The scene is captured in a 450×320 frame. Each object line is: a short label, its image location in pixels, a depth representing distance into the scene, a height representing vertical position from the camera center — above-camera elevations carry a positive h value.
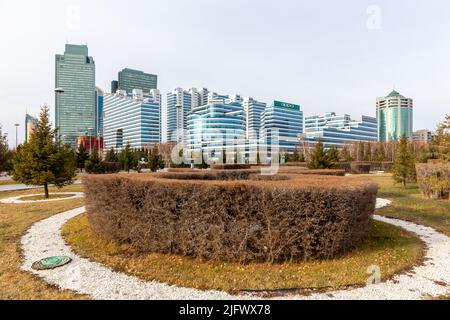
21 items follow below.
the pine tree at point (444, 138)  9.48 +0.92
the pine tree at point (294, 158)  52.72 +0.88
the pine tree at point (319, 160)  23.30 +0.19
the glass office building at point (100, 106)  185.45 +43.45
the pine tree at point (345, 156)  53.35 +1.29
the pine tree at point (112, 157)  50.00 +0.98
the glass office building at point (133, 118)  142.88 +25.73
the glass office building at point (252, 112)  155.62 +31.35
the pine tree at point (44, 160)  14.42 +0.11
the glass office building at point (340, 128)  130.25 +18.48
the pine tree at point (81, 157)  38.03 +0.75
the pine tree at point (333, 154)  28.12 +0.93
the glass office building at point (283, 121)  123.50 +21.62
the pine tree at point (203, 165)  46.38 -0.54
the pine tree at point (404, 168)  20.66 -0.48
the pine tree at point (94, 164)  33.69 -0.28
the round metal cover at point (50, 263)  5.48 -2.25
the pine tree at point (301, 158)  49.73 +0.81
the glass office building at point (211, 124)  107.34 +17.44
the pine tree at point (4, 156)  25.44 +0.59
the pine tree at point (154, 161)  39.12 +0.08
